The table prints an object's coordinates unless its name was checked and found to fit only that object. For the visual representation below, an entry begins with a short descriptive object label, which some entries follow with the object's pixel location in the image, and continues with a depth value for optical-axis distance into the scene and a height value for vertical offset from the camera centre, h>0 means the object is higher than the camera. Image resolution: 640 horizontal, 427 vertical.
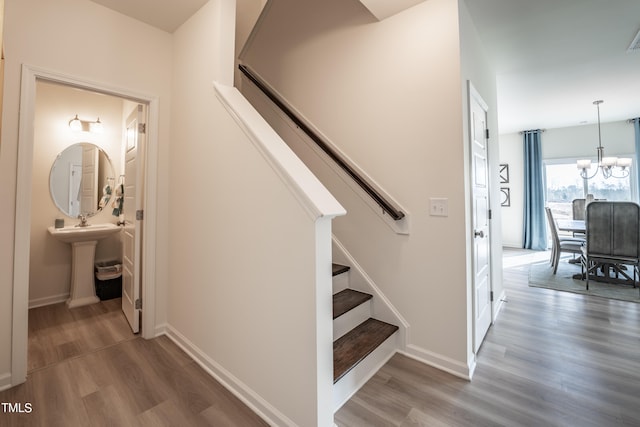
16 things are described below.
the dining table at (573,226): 4.33 -0.11
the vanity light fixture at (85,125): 3.35 +1.16
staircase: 1.69 -0.86
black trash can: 3.31 -0.73
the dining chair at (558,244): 4.28 -0.40
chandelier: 4.63 +0.95
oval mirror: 3.34 +0.49
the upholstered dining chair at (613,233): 3.42 -0.19
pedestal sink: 3.11 -0.46
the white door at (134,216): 2.45 +0.04
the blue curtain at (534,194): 6.30 +0.56
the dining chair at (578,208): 5.27 +0.20
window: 5.74 +0.69
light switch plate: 1.96 +0.09
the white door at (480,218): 2.09 +0.01
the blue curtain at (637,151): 5.38 +1.30
